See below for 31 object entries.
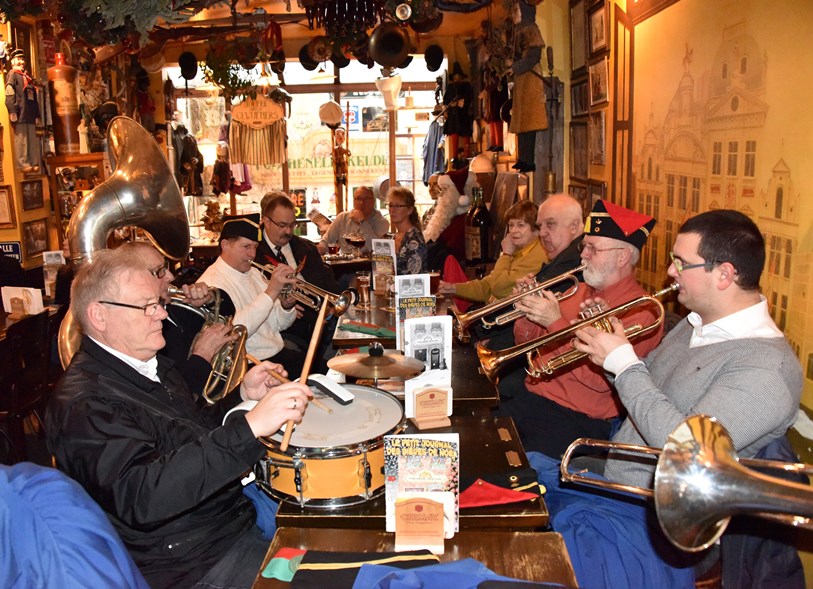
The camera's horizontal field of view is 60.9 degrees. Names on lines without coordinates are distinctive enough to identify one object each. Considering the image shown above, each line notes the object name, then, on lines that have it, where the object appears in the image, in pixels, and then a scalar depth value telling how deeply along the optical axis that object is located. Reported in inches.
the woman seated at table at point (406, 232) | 234.1
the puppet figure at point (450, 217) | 339.9
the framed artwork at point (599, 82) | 195.2
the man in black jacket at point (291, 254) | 193.8
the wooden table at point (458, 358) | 110.0
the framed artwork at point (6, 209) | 272.1
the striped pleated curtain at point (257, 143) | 435.2
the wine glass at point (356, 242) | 292.0
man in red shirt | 120.4
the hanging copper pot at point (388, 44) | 274.4
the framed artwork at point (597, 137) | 201.5
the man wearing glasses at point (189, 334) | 120.1
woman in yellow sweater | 186.7
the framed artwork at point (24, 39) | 276.8
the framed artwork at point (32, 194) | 284.2
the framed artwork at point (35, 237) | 285.6
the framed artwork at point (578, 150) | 225.6
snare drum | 79.0
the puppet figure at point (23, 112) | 268.4
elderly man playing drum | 73.5
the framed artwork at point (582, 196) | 220.7
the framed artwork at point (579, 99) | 220.2
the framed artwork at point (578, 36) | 218.7
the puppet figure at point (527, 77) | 234.1
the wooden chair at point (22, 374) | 156.6
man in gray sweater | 78.2
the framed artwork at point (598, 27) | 194.5
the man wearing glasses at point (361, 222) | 309.1
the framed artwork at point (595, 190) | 200.4
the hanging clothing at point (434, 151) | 437.4
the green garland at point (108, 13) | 129.7
